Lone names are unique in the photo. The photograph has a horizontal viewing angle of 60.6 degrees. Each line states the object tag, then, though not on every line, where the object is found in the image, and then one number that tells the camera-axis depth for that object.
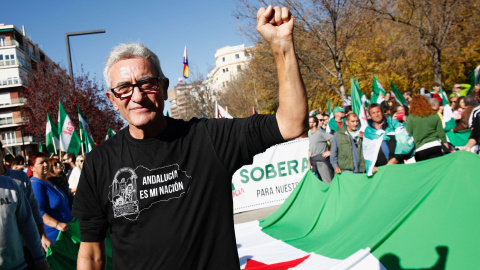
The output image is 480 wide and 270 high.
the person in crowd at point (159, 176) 1.99
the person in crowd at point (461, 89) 13.12
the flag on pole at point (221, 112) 15.41
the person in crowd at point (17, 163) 8.96
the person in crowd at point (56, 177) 6.18
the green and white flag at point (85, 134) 12.85
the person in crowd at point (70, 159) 9.74
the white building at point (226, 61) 128.38
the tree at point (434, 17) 18.86
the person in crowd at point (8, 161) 9.89
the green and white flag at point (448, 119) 10.73
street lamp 12.87
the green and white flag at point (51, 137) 13.05
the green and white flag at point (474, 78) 12.45
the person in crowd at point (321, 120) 12.50
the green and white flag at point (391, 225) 3.94
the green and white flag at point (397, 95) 13.45
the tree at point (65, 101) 33.38
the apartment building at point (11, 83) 69.44
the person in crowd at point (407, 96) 13.05
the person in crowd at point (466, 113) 9.09
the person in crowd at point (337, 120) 11.98
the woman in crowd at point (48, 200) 5.55
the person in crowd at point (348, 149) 8.41
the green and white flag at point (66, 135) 11.92
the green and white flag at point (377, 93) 14.20
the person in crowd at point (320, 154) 10.11
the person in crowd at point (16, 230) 3.39
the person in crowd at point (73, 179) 8.16
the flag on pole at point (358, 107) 8.80
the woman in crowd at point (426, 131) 7.48
